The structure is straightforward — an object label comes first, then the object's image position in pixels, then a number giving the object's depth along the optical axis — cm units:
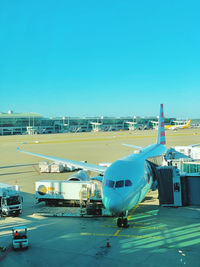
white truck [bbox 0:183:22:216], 2005
